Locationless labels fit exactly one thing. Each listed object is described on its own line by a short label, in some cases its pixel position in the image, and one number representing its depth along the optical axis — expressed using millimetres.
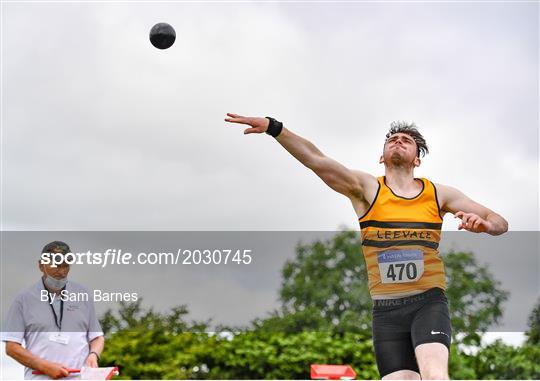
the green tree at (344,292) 11766
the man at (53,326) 6758
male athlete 5594
